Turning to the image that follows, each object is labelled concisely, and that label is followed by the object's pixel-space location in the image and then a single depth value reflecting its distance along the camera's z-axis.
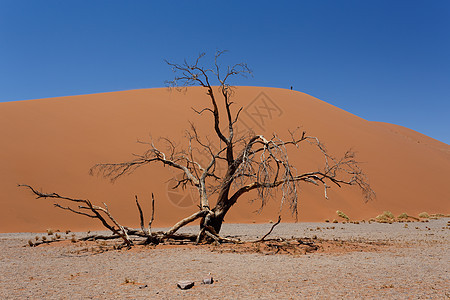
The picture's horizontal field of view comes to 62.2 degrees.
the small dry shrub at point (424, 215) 24.09
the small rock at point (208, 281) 5.14
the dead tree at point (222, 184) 9.08
